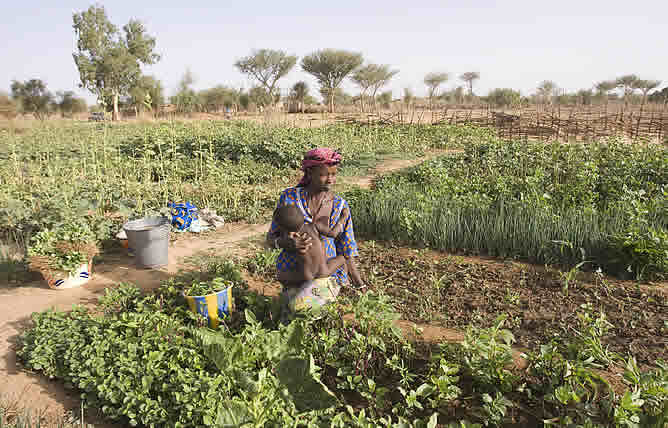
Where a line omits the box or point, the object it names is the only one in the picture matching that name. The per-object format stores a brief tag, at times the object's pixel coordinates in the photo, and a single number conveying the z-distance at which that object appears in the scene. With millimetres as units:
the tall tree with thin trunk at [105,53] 29734
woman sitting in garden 2598
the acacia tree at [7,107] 23383
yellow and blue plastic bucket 2811
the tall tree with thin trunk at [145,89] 31531
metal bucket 3887
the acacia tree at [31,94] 33219
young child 2443
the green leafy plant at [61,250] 3576
